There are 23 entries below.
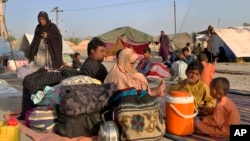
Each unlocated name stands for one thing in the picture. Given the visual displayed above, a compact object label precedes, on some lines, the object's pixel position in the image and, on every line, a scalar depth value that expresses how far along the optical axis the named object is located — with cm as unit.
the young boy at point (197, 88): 450
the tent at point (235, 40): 1584
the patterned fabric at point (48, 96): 420
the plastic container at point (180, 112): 370
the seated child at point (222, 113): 365
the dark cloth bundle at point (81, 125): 380
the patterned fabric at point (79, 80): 428
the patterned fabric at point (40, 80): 465
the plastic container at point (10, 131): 293
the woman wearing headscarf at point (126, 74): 437
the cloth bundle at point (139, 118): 345
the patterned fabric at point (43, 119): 405
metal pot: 342
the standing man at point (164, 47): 1695
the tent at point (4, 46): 1735
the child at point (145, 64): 952
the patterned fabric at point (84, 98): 376
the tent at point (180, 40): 2251
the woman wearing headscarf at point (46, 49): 605
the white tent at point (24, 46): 1923
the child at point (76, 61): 1077
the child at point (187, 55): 943
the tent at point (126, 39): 2067
